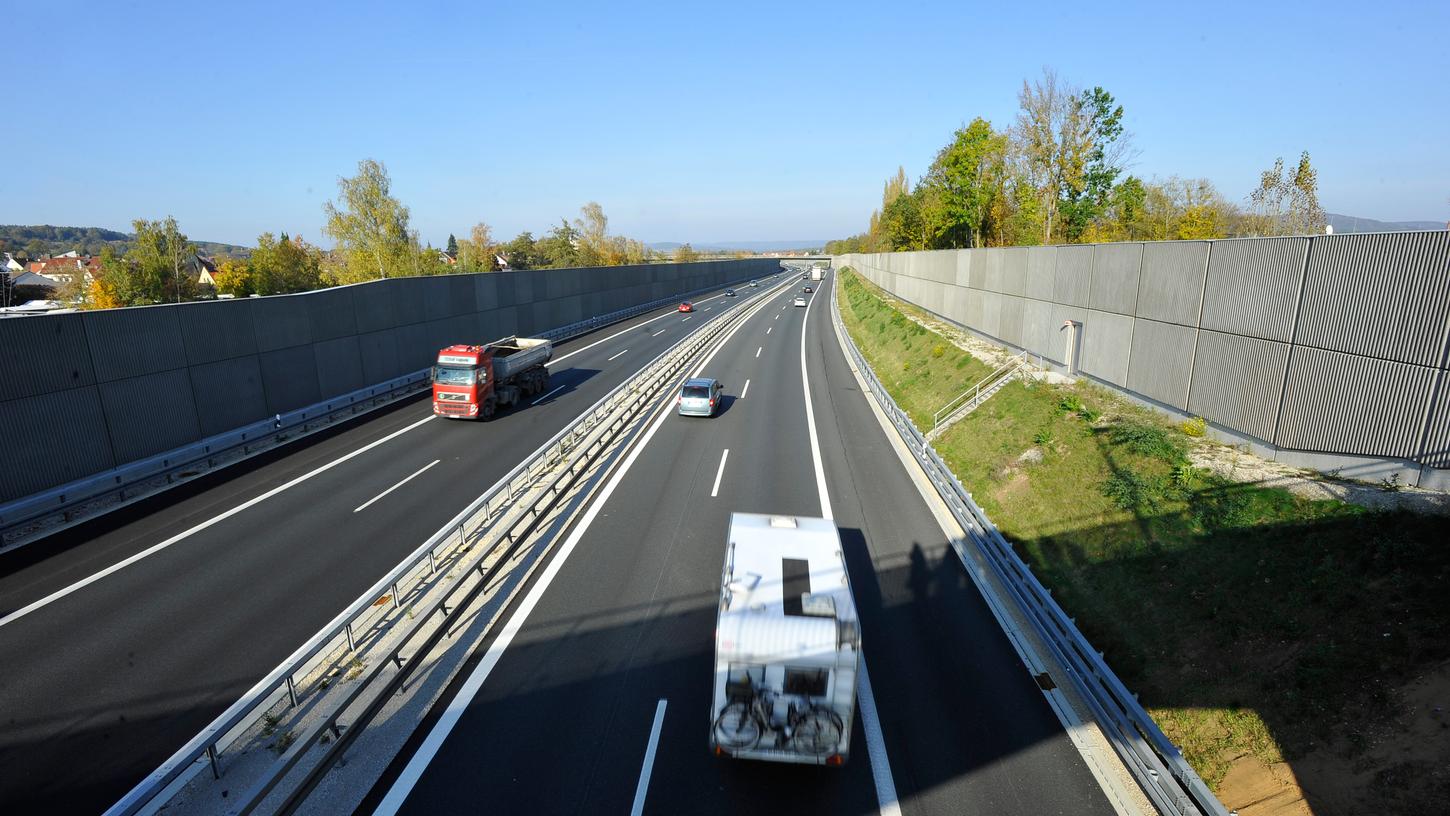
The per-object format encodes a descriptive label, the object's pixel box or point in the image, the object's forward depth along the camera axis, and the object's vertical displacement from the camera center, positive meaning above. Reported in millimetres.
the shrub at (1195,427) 16250 -4376
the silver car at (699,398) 27797 -5738
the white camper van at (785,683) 8289 -5315
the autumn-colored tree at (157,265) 58719 +866
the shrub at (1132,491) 14539 -5467
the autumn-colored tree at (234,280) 67856 -786
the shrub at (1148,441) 15734 -4778
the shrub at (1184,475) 14401 -4948
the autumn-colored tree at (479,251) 101938 +2630
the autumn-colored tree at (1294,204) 38281 +2431
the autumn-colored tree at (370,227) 75438 +4748
